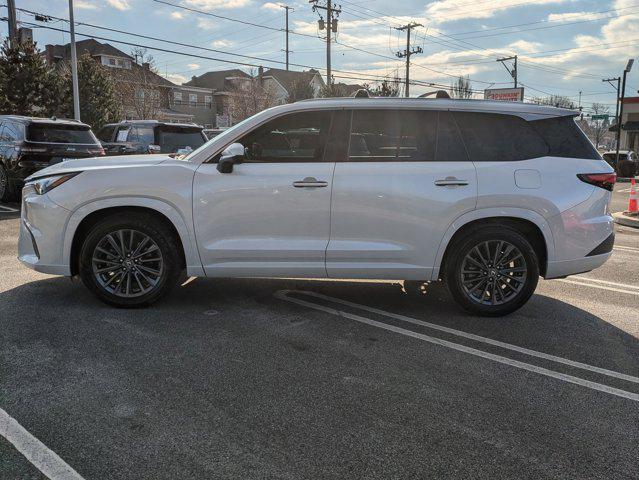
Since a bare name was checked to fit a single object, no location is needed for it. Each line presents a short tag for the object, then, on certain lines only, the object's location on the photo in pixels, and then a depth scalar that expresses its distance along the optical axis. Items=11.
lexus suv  4.70
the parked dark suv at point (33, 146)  11.02
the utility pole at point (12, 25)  22.69
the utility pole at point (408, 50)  48.09
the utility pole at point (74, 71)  22.77
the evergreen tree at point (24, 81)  23.36
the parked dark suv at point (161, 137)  12.81
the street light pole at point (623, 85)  32.09
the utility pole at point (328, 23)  38.34
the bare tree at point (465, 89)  64.38
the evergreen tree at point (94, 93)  32.91
